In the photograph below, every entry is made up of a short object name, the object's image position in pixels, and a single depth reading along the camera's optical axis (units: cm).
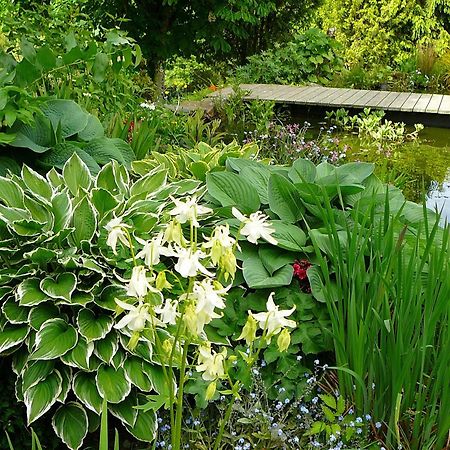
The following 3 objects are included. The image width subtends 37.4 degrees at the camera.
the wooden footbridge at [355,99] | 676
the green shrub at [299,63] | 866
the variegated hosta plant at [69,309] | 189
